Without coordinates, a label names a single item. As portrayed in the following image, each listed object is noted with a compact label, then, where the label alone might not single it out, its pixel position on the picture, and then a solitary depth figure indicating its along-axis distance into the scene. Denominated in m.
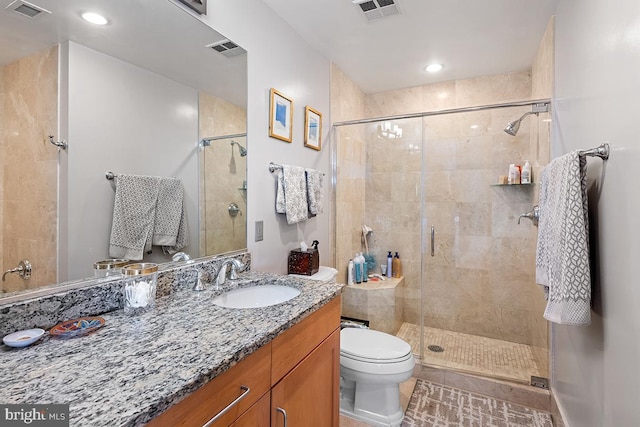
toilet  1.72
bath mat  1.84
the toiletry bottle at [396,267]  3.01
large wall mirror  0.90
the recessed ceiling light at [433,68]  2.74
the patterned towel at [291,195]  1.95
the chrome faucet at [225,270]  1.41
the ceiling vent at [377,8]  1.87
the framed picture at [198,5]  1.36
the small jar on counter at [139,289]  1.03
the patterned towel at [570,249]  1.14
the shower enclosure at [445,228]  2.62
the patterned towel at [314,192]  2.20
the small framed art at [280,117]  1.91
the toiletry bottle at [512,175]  2.57
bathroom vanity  0.58
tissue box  2.11
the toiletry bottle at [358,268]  2.88
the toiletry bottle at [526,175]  2.54
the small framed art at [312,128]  2.33
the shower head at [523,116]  2.11
